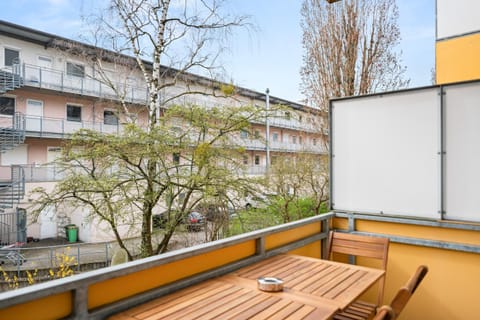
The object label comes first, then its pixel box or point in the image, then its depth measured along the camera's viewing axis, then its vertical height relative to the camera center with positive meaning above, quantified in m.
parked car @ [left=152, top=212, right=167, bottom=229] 6.87 -1.18
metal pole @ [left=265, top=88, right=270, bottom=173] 7.12 +0.51
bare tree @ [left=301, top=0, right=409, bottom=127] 8.45 +2.82
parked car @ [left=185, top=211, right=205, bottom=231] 7.04 -1.25
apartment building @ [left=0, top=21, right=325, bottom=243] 9.87 +1.92
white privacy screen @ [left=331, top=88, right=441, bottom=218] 2.75 +0.09
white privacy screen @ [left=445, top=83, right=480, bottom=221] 2.54 +0.09
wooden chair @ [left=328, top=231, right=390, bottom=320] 2.11 -0.64
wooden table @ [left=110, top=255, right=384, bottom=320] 1.44 -0.65
